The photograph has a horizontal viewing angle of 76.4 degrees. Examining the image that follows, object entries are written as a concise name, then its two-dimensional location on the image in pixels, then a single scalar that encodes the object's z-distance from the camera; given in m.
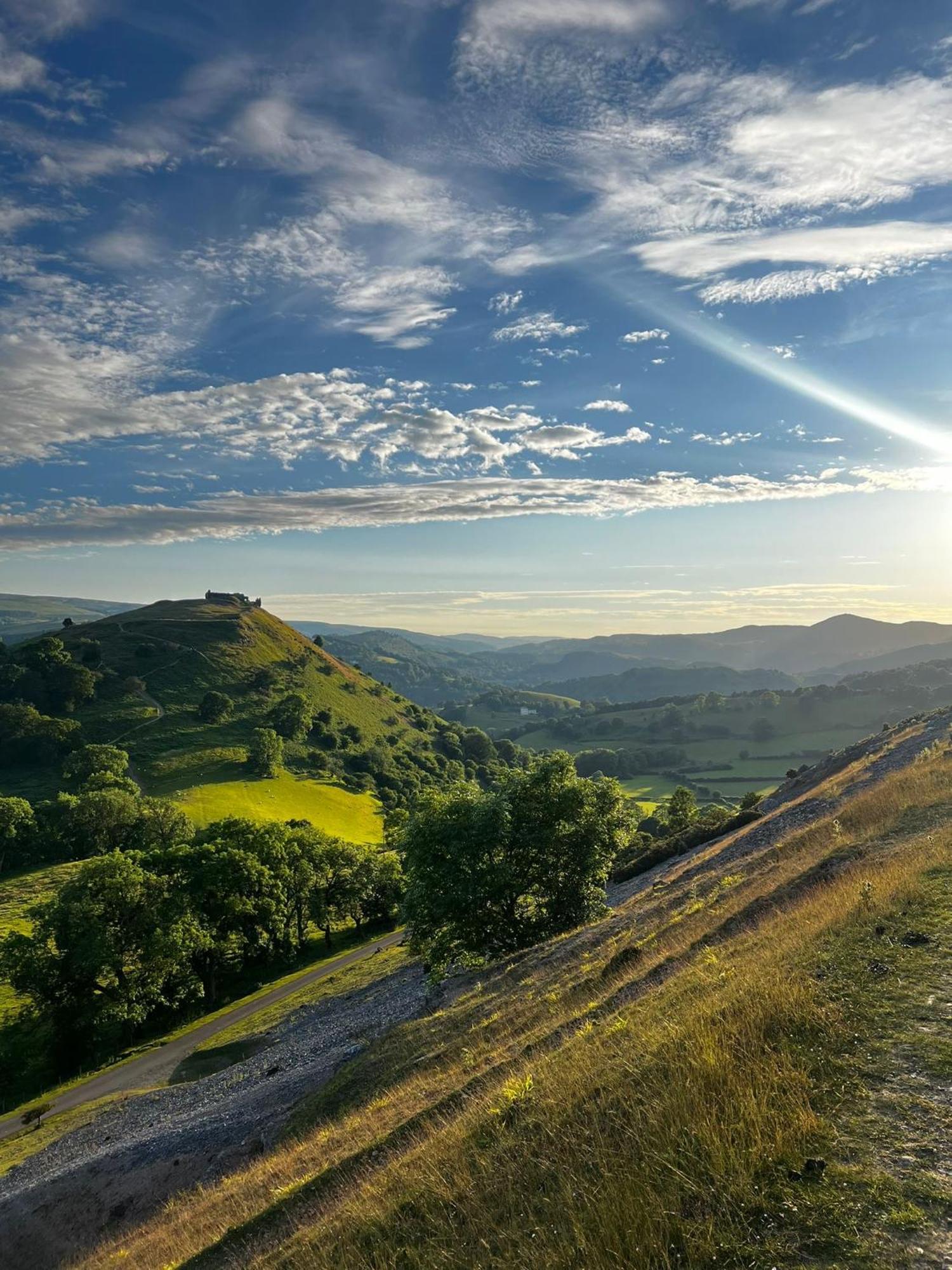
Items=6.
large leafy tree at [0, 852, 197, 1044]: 57.47
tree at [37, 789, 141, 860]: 92.50
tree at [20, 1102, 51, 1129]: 43.06
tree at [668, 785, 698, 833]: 93.44
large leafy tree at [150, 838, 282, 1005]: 69.06
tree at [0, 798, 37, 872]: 92.62
